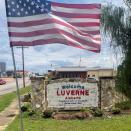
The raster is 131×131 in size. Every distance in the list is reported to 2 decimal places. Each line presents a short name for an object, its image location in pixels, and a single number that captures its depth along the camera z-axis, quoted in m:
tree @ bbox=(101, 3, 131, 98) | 9.83
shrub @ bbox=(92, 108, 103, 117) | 7.94
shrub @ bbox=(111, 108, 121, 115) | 8.28
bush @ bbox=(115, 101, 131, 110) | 9.08
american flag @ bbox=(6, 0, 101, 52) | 4.02
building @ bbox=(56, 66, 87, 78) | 31.11
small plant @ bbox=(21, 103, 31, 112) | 8.97
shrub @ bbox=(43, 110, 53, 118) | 7.87
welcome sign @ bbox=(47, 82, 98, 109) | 8.64
